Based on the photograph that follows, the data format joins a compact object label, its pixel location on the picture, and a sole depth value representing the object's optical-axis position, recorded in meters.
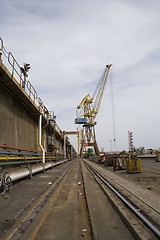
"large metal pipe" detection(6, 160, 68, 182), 6.54
